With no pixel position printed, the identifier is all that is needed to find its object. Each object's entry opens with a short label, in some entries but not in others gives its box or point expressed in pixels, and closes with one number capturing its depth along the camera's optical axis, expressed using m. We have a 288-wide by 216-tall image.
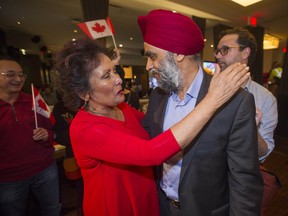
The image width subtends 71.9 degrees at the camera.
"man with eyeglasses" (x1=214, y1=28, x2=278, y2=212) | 1.37
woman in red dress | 0.85
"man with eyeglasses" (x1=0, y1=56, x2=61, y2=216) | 1.62
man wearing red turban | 0.88
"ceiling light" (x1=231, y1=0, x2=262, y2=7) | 5.33
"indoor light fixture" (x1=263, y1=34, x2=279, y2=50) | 6.58
